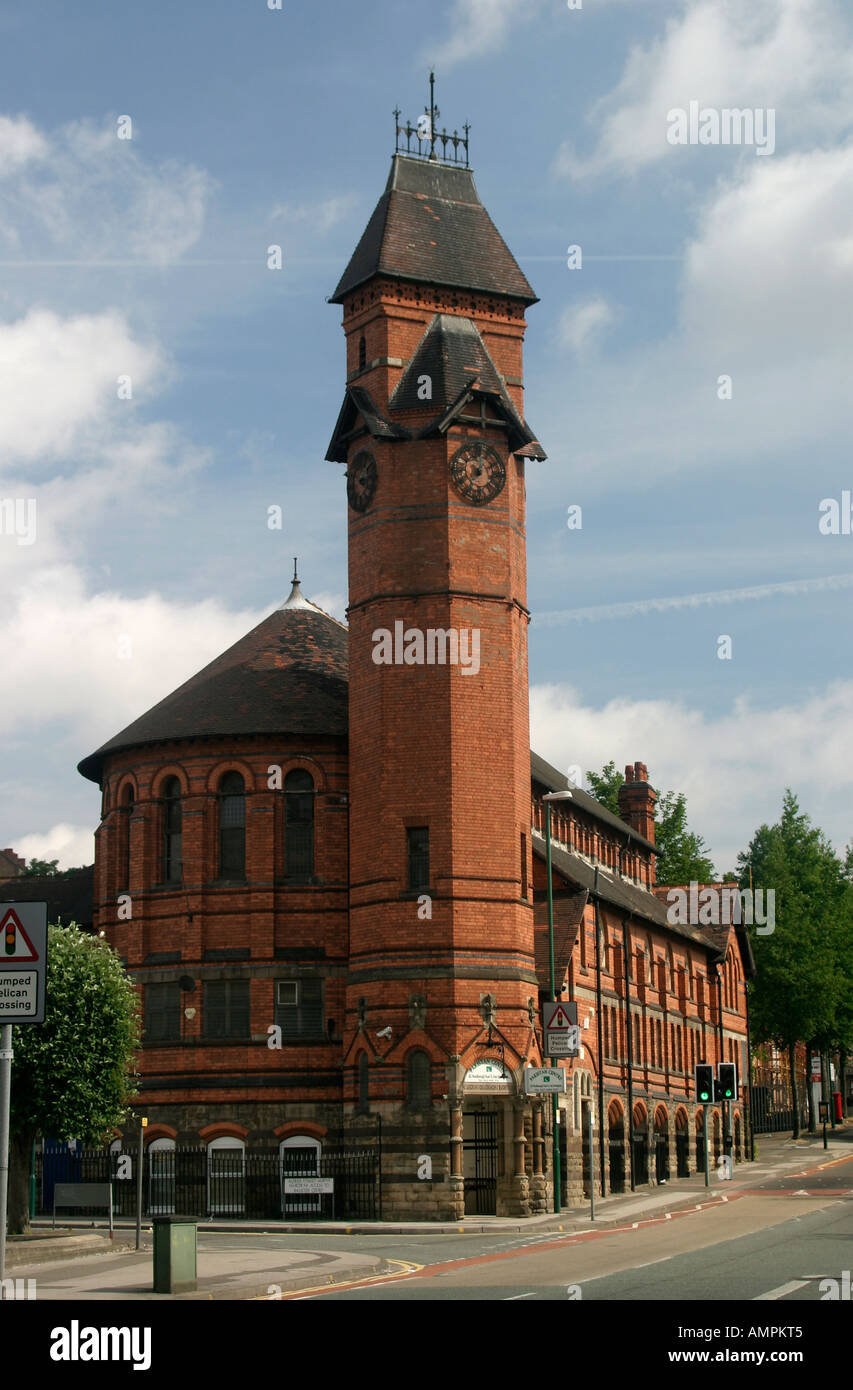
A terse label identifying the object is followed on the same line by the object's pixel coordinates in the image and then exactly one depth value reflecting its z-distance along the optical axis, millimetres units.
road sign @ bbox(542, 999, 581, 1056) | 39438
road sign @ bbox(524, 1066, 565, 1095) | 39094
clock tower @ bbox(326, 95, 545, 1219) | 41156
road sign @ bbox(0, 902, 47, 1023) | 16906
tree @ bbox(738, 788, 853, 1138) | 89062
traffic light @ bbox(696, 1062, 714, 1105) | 46312
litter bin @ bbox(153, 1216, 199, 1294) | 21344
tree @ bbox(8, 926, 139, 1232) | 31438
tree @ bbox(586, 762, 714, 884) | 93875
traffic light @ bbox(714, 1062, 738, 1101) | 47250
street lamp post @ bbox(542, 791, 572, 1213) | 41438
